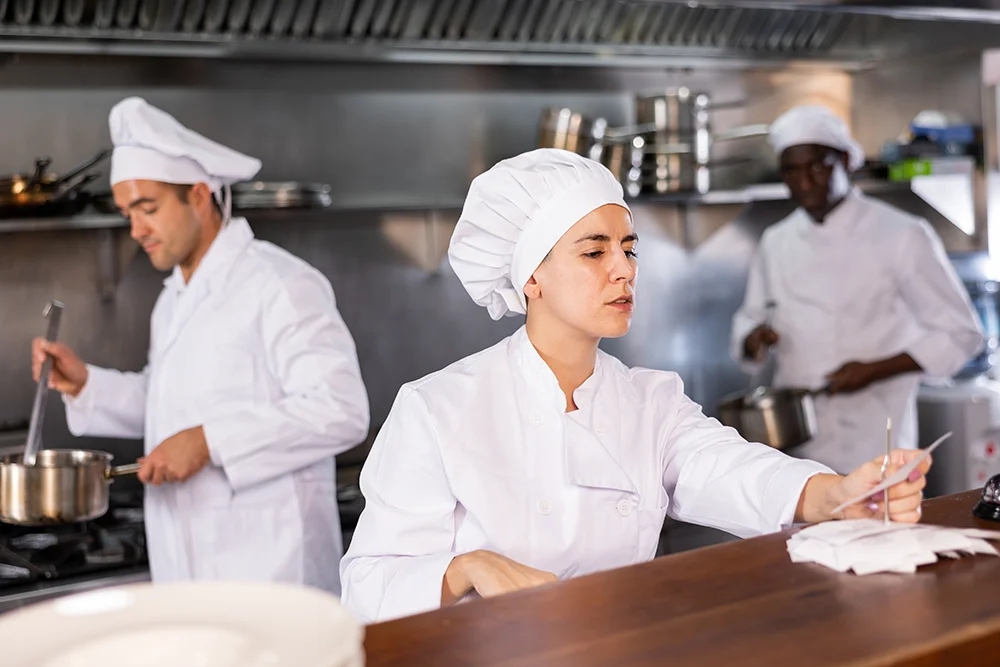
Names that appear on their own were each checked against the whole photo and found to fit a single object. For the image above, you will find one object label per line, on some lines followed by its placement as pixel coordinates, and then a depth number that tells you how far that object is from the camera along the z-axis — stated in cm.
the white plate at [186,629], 75
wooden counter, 93
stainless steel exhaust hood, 309
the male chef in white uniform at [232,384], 246
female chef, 160
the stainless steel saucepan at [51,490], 226
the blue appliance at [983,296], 420
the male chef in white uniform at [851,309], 347
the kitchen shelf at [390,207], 291
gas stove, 263
